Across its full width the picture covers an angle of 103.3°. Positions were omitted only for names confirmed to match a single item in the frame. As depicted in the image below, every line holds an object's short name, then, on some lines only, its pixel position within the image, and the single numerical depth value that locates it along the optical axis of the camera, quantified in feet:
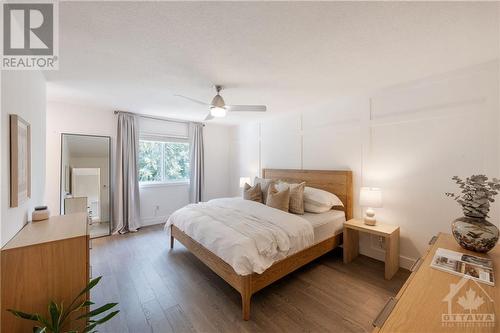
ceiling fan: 8.01
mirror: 10.98
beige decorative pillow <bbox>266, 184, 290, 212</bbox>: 9.33
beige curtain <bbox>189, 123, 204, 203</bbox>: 15.90
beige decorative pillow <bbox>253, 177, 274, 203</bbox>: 10.99
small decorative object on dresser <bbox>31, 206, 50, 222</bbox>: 5.94
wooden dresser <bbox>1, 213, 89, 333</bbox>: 4.00
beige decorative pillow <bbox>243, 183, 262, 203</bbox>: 10.94
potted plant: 3.66
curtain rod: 13.42
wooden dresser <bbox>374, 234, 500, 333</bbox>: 2.54
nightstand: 7.60
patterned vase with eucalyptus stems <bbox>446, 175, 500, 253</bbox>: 4.36
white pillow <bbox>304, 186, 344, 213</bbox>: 9.51
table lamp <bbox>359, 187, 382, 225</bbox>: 8.30
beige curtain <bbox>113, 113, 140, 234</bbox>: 12.53
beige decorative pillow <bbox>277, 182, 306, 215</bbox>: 9.34
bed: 6.19
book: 3.54
